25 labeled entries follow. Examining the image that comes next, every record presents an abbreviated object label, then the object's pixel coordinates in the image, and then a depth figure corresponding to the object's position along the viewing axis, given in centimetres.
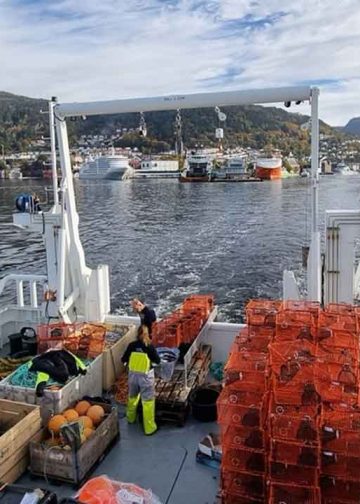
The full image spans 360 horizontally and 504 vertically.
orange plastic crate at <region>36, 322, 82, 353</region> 668
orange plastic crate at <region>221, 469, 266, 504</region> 414
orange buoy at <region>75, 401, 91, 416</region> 533
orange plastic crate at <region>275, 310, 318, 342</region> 486
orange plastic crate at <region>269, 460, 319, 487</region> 387
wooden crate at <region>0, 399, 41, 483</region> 456
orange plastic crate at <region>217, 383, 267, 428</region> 418
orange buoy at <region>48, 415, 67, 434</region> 500
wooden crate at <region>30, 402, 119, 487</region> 465
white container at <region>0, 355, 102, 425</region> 532
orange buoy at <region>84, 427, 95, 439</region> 493
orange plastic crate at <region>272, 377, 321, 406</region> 398
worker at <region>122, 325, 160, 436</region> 551
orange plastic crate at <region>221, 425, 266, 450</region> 418
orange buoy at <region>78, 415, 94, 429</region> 505
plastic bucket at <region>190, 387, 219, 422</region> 571
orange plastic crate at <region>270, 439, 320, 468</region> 383
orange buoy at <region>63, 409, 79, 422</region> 510
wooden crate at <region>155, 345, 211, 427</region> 571
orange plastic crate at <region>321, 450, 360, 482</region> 385
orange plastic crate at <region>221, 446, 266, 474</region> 416
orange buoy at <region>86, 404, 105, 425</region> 527
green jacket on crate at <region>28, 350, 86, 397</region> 549
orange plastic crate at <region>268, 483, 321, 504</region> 384
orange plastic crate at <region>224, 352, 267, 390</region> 447
